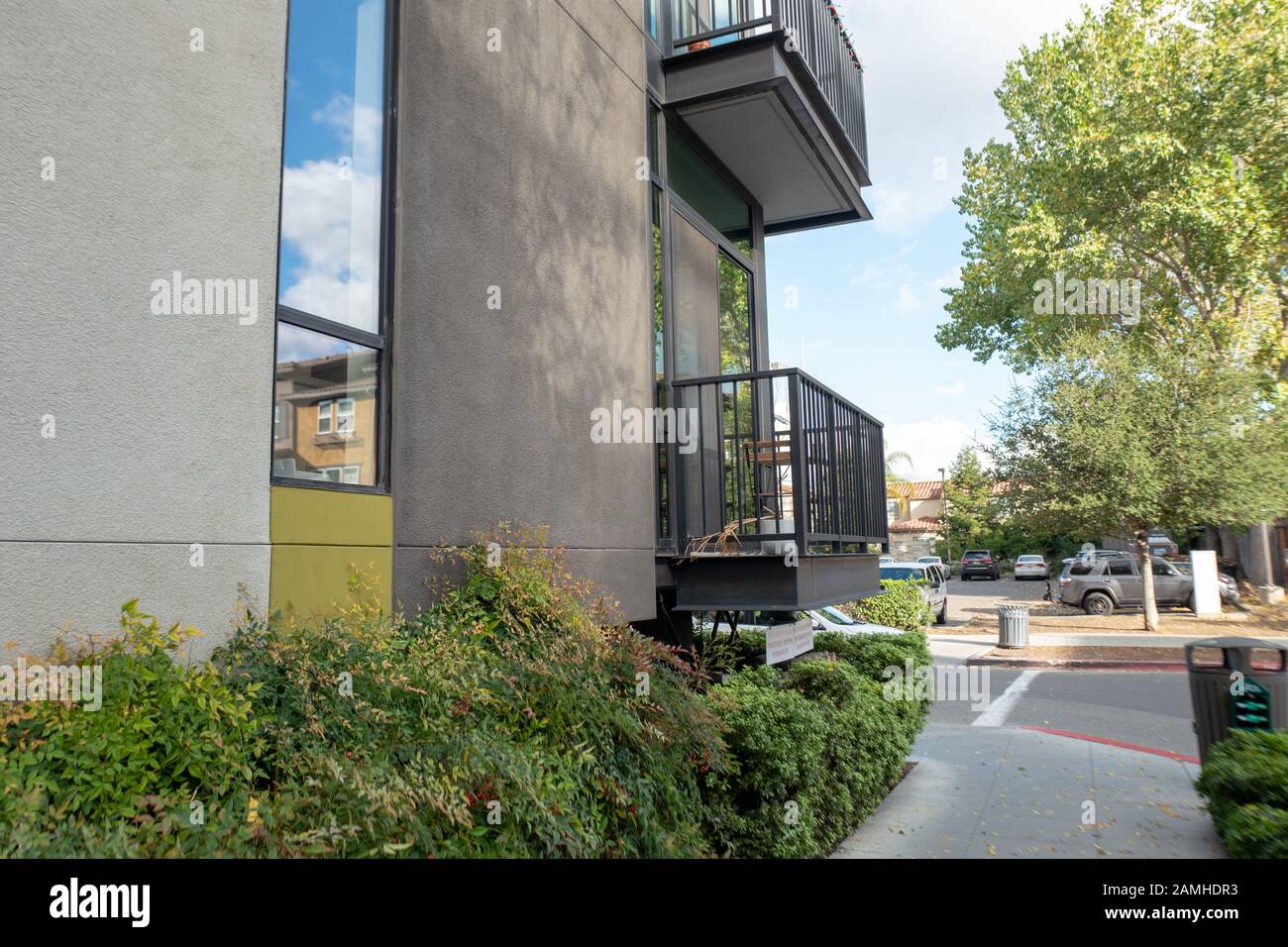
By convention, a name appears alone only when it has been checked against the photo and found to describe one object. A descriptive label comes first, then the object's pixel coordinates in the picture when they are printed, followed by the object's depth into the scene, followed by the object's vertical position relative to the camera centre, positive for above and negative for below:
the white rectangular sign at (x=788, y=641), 6.81 -0.83
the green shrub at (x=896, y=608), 19.59 -1.62
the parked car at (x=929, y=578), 22.81 -1.22
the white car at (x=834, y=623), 14.68 -1.46
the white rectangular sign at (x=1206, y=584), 24.72 -1.52
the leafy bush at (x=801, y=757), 4.97 -1.37
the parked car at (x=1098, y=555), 29.25 -0.86
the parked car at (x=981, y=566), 49.56 -1.87
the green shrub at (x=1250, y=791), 4.75 -1.52
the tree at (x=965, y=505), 57.28 +1.68
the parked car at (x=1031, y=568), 48.66 -1.98
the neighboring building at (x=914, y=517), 67.25 +1.21
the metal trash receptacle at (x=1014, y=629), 19.09 -2.04
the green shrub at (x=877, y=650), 8.63 -1.13
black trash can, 6.93 -1.27
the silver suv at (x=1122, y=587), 26.94 -1.70
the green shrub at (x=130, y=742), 2.48 -0.58
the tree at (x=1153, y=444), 21.09 +1.95
